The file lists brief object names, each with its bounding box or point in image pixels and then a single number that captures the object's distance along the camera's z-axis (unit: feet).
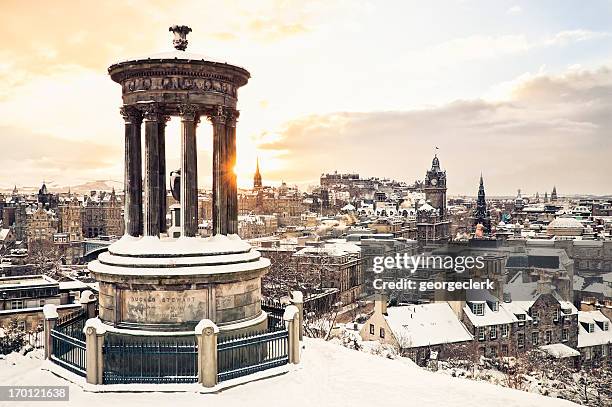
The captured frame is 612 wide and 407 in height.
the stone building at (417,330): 132.26
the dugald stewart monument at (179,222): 38.96
